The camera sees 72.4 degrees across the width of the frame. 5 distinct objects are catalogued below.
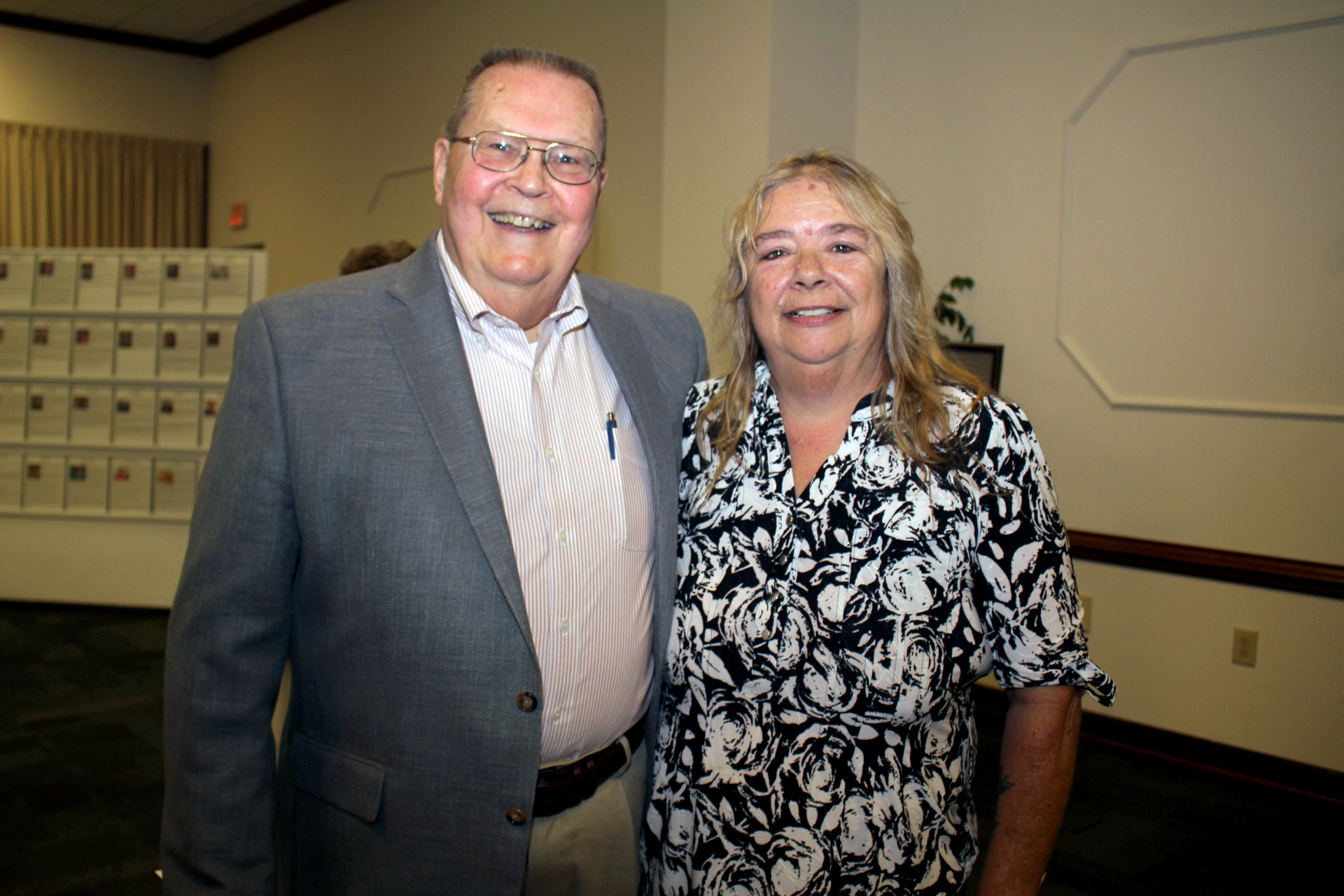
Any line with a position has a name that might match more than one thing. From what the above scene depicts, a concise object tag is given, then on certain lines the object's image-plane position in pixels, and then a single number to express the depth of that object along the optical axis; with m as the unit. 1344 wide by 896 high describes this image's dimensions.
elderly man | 1.25
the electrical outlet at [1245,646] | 3.39
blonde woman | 1.36
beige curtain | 7.59
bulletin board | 5.10
